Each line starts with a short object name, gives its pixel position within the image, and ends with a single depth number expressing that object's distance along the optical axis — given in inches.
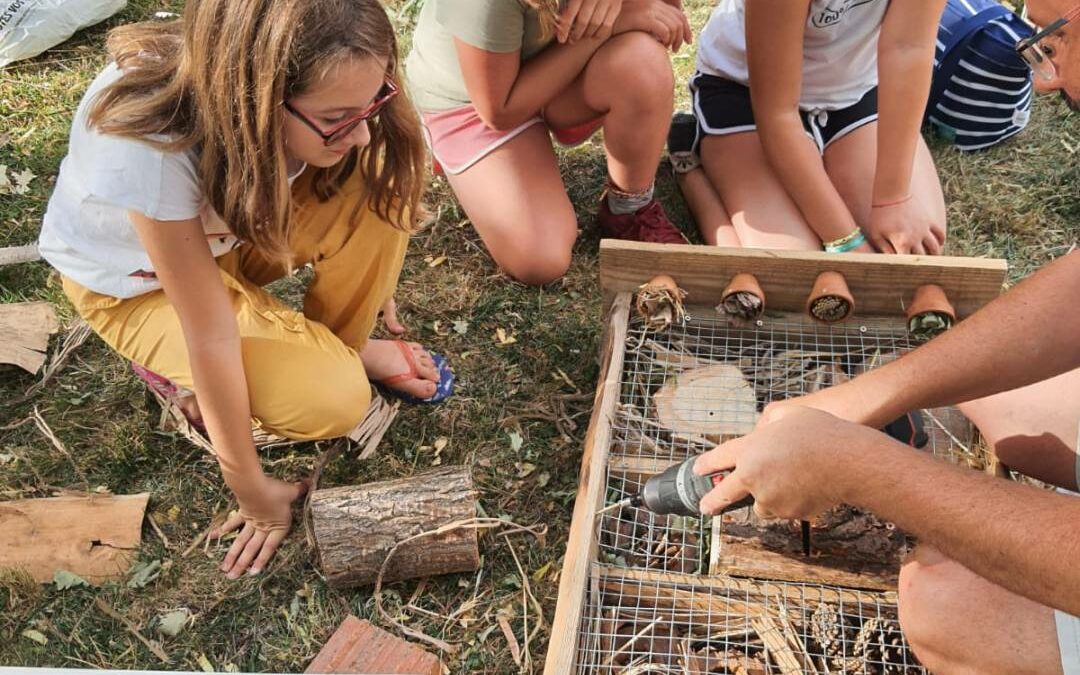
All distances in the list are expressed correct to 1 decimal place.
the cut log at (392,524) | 80.5
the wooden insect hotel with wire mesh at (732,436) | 72.7
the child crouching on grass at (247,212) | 65.6
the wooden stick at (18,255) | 108.3
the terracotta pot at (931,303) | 85.5
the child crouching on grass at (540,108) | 93.3
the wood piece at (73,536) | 86.0
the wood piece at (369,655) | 73.0
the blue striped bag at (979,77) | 117.6
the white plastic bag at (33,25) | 134.5
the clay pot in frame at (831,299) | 86.7
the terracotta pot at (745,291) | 88.0
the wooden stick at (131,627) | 81.4
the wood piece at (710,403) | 85.4
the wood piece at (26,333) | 100.7
